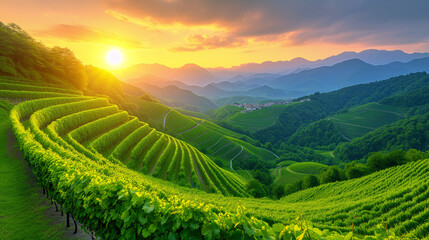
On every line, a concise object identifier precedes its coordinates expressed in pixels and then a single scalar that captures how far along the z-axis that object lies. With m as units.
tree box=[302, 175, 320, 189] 72.88
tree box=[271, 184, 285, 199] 78.00
